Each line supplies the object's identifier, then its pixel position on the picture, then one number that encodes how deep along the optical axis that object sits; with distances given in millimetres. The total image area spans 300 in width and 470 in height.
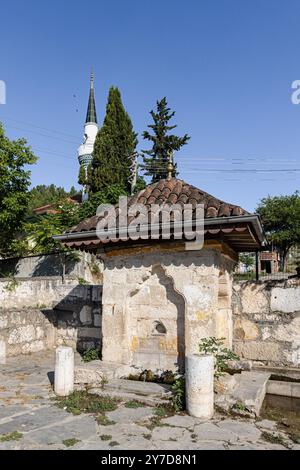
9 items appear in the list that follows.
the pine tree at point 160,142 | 27828
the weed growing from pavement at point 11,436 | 3305
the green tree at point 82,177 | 25428
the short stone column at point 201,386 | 3852
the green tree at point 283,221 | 37312
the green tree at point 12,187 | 16500
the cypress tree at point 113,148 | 24391
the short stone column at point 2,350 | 6904
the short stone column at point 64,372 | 4715
